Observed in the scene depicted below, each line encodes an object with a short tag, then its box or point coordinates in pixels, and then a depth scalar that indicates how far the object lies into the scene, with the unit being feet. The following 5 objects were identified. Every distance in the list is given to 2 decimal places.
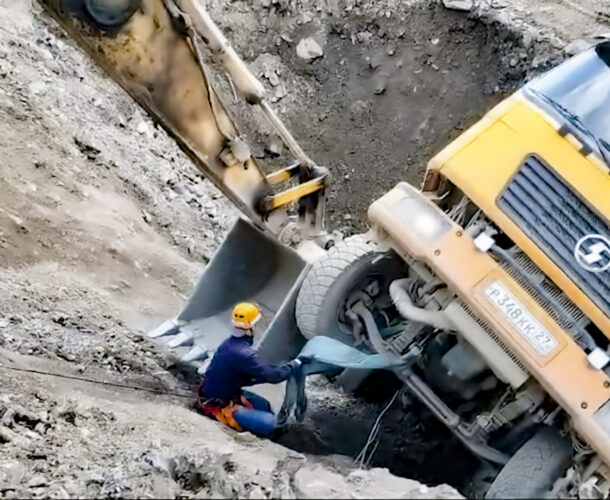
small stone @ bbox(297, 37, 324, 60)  39.88
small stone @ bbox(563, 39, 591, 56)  35.47
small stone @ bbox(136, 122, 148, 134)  33.78
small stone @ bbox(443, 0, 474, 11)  38.11
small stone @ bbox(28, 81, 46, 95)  30.94
